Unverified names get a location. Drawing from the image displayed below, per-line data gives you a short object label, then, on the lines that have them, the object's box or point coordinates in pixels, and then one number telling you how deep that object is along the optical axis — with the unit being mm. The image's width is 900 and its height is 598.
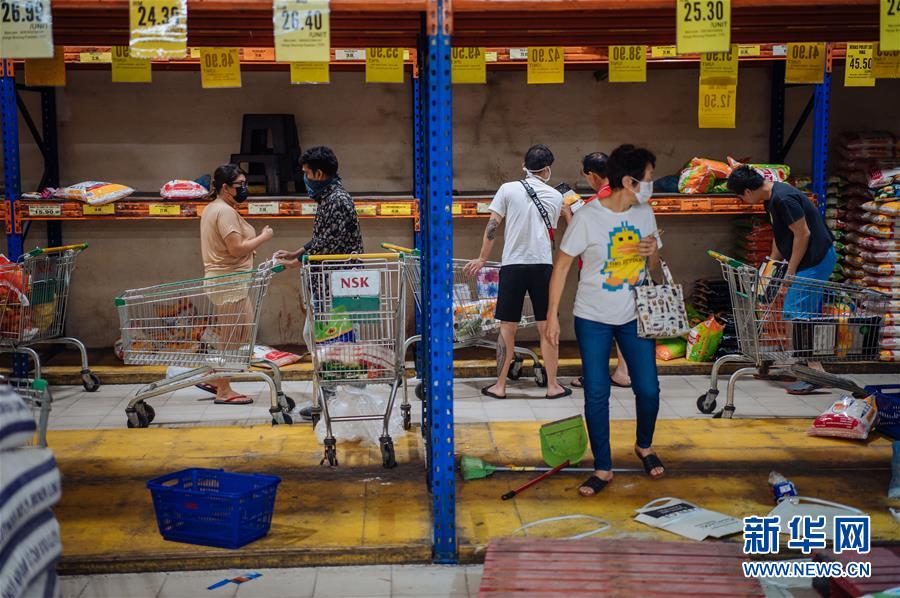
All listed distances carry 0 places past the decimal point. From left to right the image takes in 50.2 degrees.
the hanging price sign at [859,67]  5250
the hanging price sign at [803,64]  5078
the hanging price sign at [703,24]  4152
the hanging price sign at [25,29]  4000
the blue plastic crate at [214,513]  4340
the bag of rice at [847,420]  5836
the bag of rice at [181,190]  7914
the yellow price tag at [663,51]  7385
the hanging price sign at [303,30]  4035
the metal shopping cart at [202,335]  6191
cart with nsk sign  5379
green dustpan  5297
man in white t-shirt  7027
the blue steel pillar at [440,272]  4160
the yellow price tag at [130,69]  4715
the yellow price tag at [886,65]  4962
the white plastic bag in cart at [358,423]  5973
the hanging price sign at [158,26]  4051
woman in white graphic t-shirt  4887
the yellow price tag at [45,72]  4723
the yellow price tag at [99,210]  7828
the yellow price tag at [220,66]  4906
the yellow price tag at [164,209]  7891
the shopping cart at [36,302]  7021
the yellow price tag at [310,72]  4555
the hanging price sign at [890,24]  4238
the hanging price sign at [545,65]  5254
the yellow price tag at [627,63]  5082
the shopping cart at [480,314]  7598
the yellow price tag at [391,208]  8000
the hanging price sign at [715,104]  4805
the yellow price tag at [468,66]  5195
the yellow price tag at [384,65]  4828
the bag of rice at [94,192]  7777
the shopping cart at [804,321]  6332
